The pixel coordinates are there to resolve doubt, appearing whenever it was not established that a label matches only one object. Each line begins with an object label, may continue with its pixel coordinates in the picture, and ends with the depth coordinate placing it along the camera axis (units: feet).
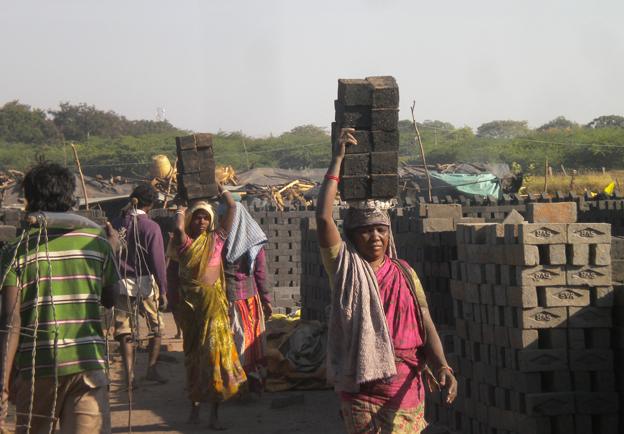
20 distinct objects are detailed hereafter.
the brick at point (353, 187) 17.58
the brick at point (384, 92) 18.69
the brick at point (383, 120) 18.54
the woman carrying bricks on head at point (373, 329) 15.38
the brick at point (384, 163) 17.95
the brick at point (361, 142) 18.06
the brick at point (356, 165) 17.65
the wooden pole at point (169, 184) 78.27
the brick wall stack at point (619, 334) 21.94
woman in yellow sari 27.99
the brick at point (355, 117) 18.61
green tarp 93.97
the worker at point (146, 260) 33.12
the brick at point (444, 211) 29.91
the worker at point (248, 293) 31.58
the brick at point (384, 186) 18.02
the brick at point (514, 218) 26.63
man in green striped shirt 15.20
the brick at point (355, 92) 18.56
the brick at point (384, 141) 18.28
